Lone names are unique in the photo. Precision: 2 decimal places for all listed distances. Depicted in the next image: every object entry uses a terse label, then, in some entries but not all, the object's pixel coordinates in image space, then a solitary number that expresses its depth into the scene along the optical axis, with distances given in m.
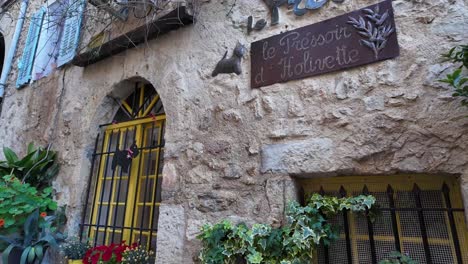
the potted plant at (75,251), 2.37
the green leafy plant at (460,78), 1.27
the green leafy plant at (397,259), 1.33
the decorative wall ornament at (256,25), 2.08
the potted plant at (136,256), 2.08
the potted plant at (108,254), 2.18
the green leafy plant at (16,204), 2.52
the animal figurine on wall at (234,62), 2.10
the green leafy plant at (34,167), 3.02
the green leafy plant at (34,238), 2.39
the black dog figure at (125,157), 2.61
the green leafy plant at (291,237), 1.50
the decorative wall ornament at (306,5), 1.88
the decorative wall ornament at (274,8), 2.02
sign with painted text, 1.64
